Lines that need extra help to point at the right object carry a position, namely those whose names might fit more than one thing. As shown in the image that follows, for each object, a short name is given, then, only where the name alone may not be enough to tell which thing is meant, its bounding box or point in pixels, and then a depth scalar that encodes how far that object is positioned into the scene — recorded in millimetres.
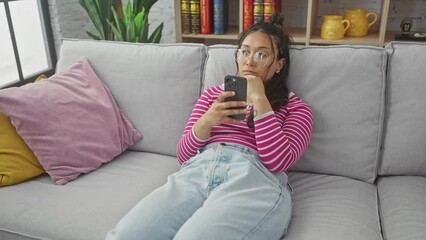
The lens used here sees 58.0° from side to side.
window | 2531
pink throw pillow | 1355
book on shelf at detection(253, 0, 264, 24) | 2389
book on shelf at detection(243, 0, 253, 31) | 2405
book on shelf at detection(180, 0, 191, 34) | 2557
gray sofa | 1161
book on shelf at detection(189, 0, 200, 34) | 2543
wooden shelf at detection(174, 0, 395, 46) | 2203
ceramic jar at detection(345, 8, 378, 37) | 2295
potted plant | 2195
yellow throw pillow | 1333
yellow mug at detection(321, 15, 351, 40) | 2260
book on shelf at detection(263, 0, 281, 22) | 2373
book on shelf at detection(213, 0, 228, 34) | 2496
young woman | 1018
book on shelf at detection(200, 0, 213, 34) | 2516
